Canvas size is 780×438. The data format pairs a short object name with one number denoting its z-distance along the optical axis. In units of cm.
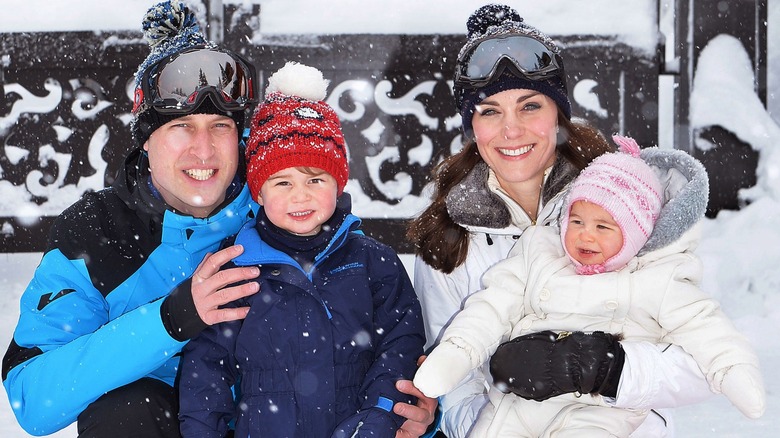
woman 289
